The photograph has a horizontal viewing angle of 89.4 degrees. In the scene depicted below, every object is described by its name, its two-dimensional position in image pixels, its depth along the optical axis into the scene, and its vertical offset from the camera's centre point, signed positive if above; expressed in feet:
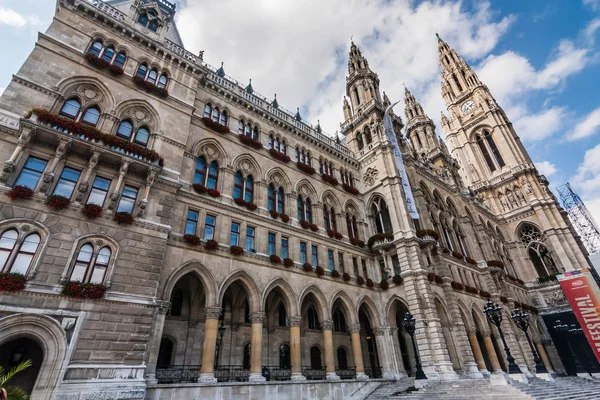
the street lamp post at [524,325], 70.08 +7.75
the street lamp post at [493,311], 66.69 +9.71
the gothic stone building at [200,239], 40.47 +24.38
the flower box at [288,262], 68.54 +21.59
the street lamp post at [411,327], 64.20 +7.13
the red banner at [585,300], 101.96 +17.84
